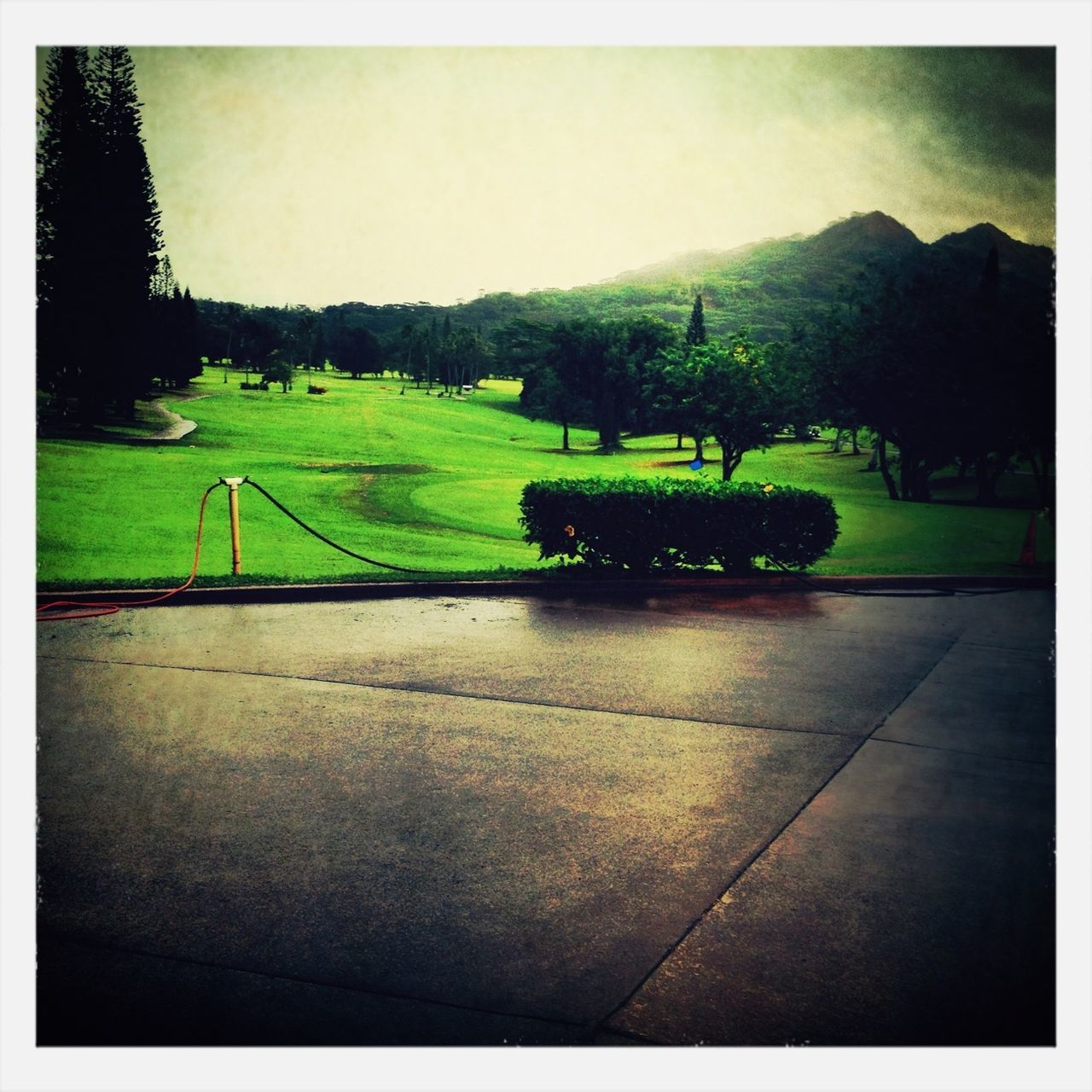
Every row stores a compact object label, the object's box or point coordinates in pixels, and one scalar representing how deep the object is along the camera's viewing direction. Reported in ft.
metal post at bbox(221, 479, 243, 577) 28.91
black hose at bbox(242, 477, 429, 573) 28.37
